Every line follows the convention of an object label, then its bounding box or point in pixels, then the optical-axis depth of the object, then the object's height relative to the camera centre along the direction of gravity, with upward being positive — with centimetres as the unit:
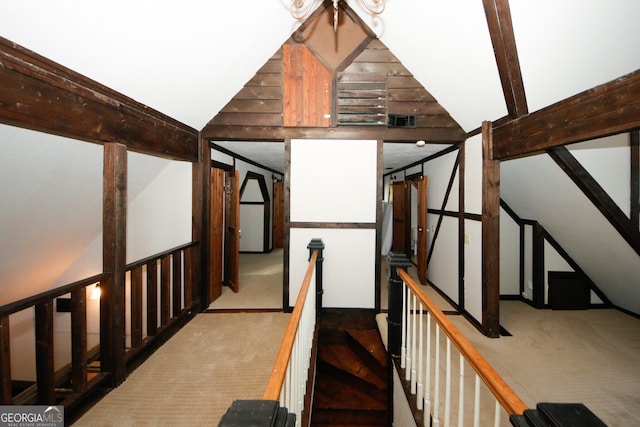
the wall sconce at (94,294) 355 -128
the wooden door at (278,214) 769 -12
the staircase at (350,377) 244 -178
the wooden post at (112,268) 198 -48
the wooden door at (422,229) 428 -31
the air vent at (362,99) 317 +146
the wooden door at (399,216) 564 -12
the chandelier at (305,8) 263 +228
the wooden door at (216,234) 354 -36
